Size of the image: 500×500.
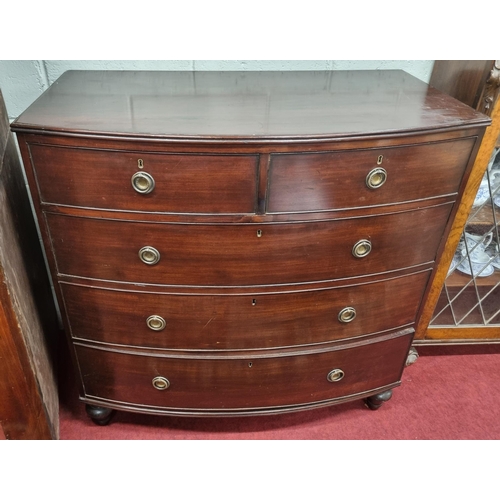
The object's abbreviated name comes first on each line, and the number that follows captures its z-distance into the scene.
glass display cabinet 1.43
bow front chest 1.10
